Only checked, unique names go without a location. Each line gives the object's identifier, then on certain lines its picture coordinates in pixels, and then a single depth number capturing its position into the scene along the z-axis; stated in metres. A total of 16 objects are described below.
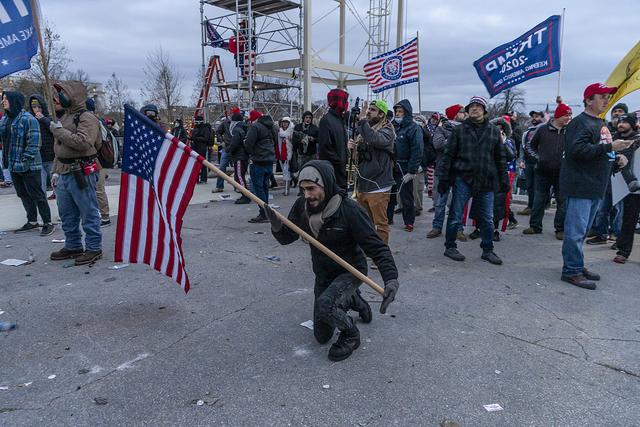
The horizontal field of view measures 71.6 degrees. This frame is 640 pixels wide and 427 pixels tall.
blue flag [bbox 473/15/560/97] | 7.37
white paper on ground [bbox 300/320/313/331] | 3.66
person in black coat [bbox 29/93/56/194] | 7.47
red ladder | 15.18
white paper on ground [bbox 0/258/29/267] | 5.20
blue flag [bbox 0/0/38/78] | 4.76
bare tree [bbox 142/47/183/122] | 25.41
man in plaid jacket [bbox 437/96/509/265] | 5.36
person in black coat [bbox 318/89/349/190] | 5.23
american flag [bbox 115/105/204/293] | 3.47
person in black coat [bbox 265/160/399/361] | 3.09
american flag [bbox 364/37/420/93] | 8.92
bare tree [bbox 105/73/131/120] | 31.20
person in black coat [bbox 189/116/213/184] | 11.71
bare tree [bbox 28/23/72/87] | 16.50
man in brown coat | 4.92
